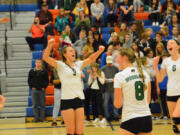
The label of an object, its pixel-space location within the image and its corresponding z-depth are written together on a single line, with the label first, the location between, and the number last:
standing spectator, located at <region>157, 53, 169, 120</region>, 12.76
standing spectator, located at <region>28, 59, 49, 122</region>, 12.64
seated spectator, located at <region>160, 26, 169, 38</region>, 14.91
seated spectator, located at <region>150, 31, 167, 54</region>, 13.90
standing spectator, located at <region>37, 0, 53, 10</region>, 17.66
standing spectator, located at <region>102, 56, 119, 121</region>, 12.54
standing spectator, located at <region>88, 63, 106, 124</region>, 12.33
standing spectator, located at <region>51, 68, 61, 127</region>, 11.88
